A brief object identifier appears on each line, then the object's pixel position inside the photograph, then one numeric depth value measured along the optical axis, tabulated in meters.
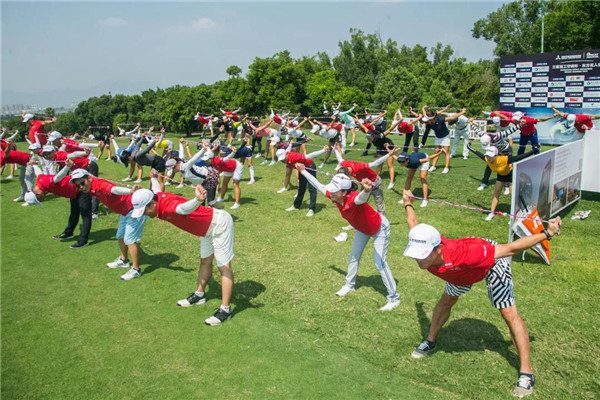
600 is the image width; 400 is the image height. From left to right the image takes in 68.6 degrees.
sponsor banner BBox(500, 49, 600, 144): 18.59
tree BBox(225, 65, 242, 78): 39.91
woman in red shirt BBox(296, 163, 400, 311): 6.34
